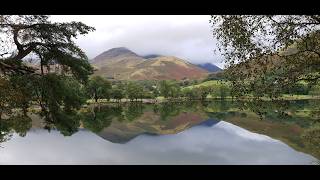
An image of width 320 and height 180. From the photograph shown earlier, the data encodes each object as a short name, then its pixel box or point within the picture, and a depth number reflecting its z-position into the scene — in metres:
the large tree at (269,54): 8.68
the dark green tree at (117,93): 93.75
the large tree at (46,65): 11.82
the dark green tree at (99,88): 80.72
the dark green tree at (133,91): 104.93
